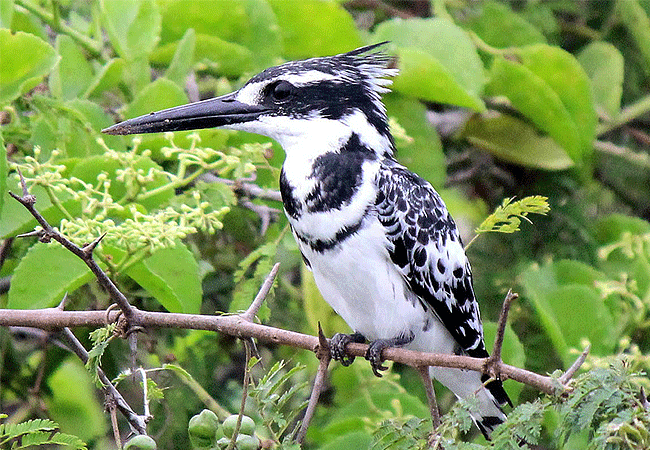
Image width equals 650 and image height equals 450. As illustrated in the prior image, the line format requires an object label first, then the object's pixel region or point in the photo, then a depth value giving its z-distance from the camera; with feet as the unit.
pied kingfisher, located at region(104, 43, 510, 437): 13.31
